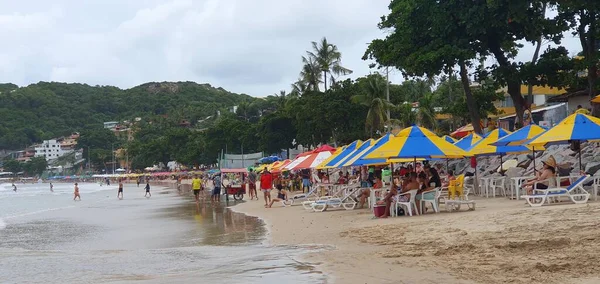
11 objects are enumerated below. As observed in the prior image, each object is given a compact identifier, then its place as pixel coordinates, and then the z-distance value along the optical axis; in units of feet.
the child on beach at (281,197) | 81.06
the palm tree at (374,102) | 152.35
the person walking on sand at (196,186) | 101.30
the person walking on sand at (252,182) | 111.86
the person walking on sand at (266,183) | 81.00
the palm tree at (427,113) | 157.28
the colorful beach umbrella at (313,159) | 81.61
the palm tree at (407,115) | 163.73
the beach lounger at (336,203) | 64.42
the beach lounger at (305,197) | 76.23
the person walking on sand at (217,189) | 110.22
